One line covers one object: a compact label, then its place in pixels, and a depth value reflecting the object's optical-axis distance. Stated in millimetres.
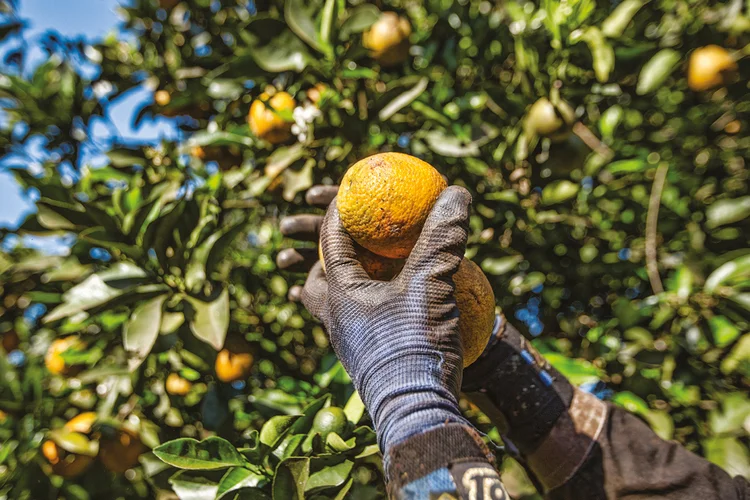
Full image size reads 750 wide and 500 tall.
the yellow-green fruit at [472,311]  999
